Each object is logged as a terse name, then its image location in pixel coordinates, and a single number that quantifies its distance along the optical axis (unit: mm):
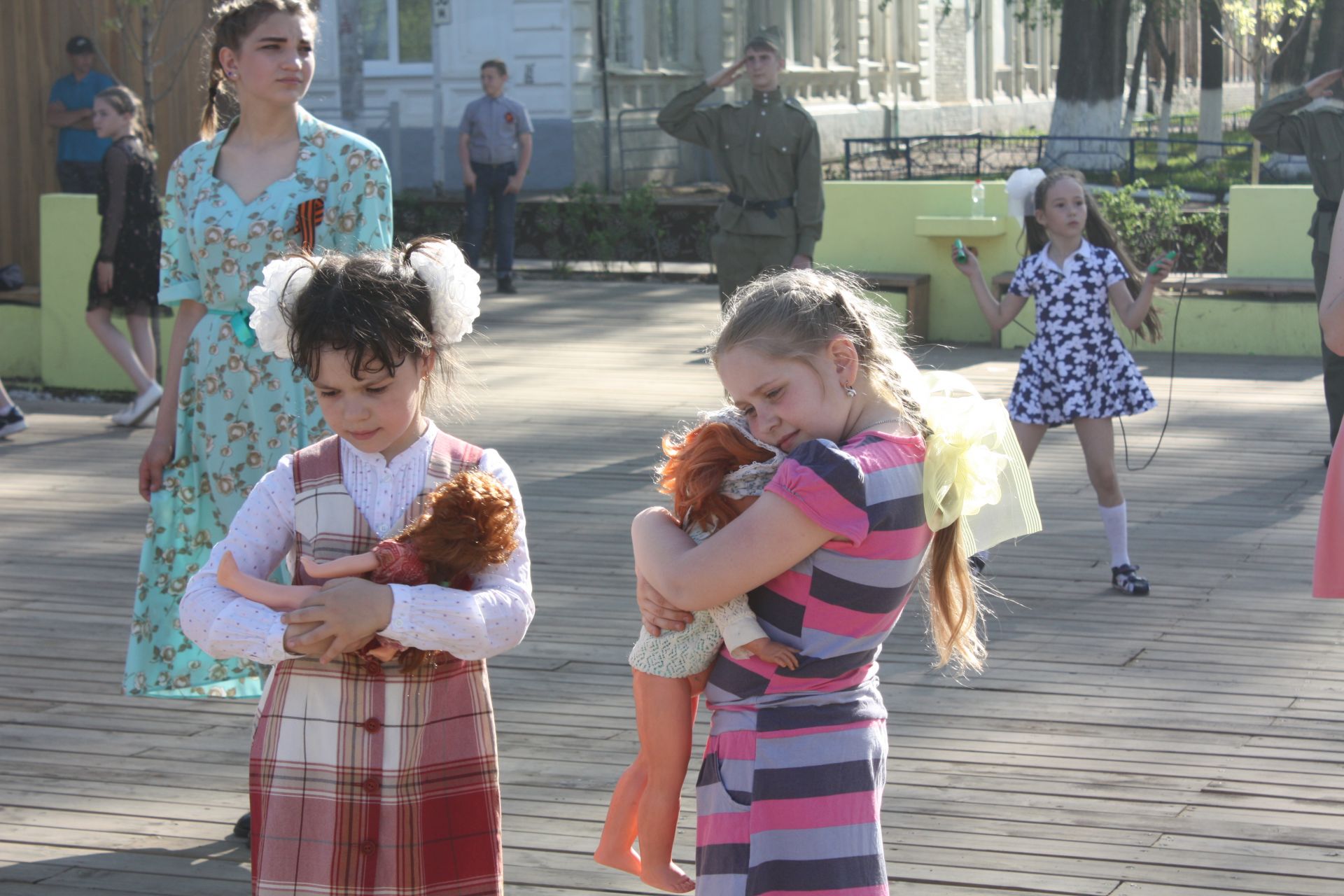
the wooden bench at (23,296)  10500
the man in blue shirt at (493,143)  14500
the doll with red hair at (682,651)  2209
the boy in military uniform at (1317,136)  6980
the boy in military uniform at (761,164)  8539
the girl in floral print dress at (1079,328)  5613
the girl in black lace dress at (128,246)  8781
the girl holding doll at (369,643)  2377
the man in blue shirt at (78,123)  12000
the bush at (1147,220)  12391
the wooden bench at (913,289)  11562
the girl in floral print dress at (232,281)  3422
